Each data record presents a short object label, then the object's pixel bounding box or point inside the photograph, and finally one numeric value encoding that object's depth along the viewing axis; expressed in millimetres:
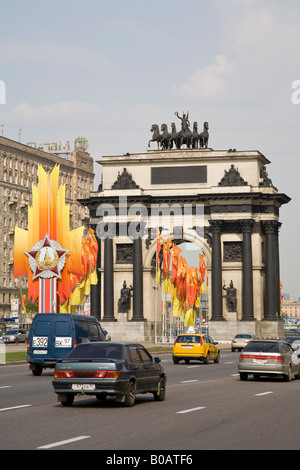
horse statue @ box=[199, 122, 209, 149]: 82562
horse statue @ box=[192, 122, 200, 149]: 82562
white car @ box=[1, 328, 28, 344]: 86438
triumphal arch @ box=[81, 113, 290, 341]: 79438
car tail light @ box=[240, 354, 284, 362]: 30922
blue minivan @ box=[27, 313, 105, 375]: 33997
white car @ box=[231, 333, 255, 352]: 64975
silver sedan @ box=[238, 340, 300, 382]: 30938
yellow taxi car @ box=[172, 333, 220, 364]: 44875
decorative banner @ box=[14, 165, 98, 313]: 54125
